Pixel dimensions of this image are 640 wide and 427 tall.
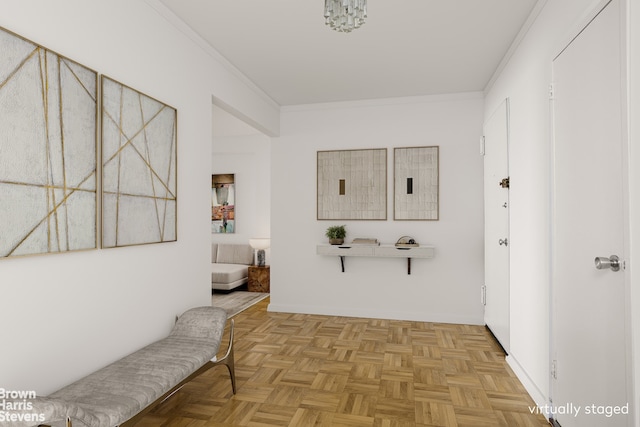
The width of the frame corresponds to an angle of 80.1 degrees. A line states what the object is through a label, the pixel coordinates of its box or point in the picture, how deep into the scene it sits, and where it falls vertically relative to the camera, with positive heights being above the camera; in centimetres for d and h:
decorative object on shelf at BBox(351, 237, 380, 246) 456 -31
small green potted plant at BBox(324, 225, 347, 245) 466 -23
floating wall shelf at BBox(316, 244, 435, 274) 435 -40
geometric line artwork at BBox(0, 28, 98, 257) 162 +30
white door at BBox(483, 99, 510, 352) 336 -7
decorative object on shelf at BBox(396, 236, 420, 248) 443 -30
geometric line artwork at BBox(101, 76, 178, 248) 218 +30
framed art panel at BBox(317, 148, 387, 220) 472 +40
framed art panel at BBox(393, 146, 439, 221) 456 +41
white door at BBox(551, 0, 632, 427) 160 -5
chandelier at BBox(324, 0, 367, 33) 175 +95
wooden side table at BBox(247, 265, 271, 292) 623 -104
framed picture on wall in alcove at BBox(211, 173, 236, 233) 692 +24
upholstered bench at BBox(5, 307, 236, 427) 144 -83
